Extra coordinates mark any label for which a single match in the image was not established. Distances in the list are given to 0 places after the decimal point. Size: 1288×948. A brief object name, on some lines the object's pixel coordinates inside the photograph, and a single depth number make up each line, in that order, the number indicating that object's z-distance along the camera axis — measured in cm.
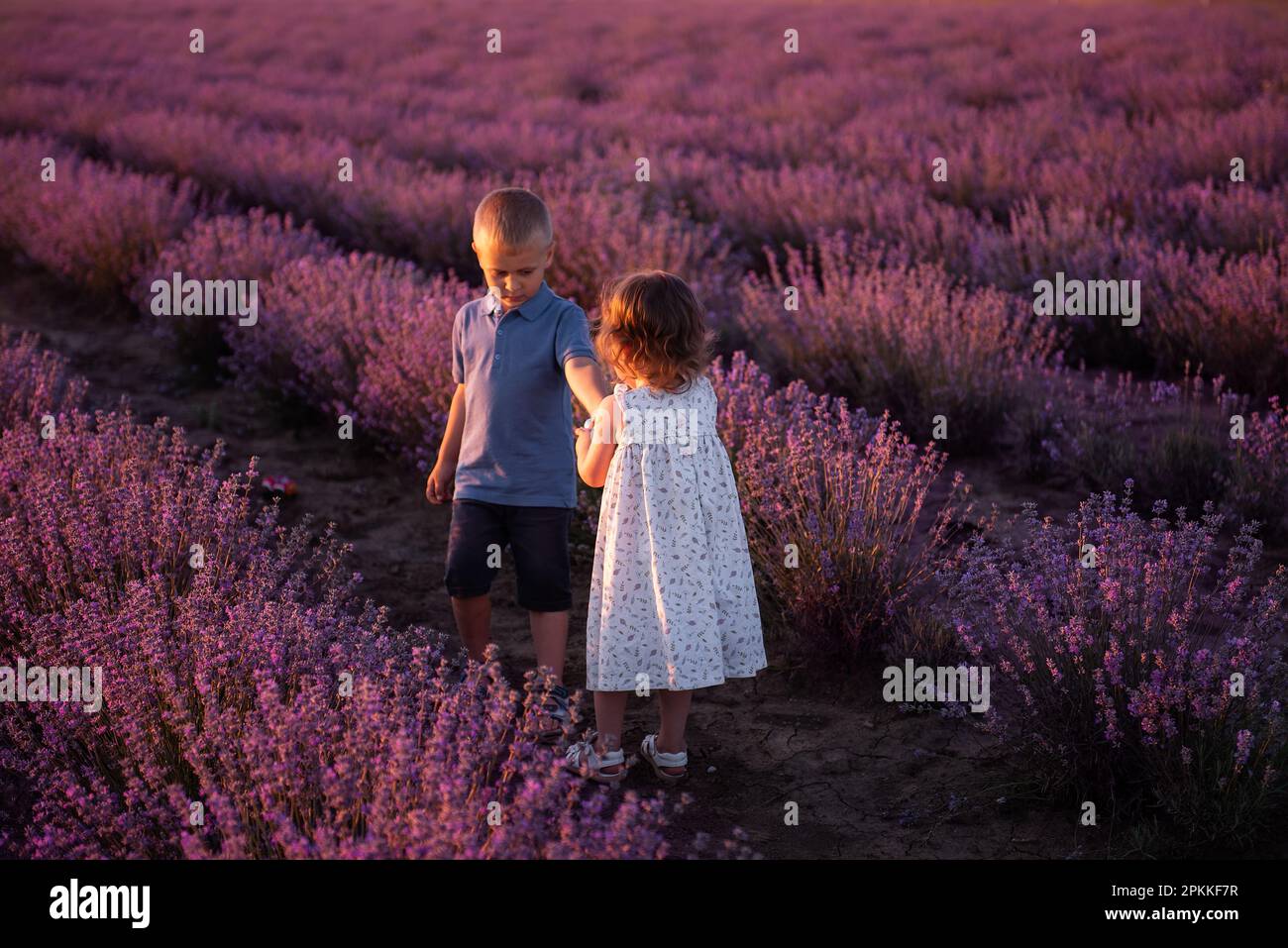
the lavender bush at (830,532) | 349
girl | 285
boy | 303
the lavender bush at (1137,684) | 257
